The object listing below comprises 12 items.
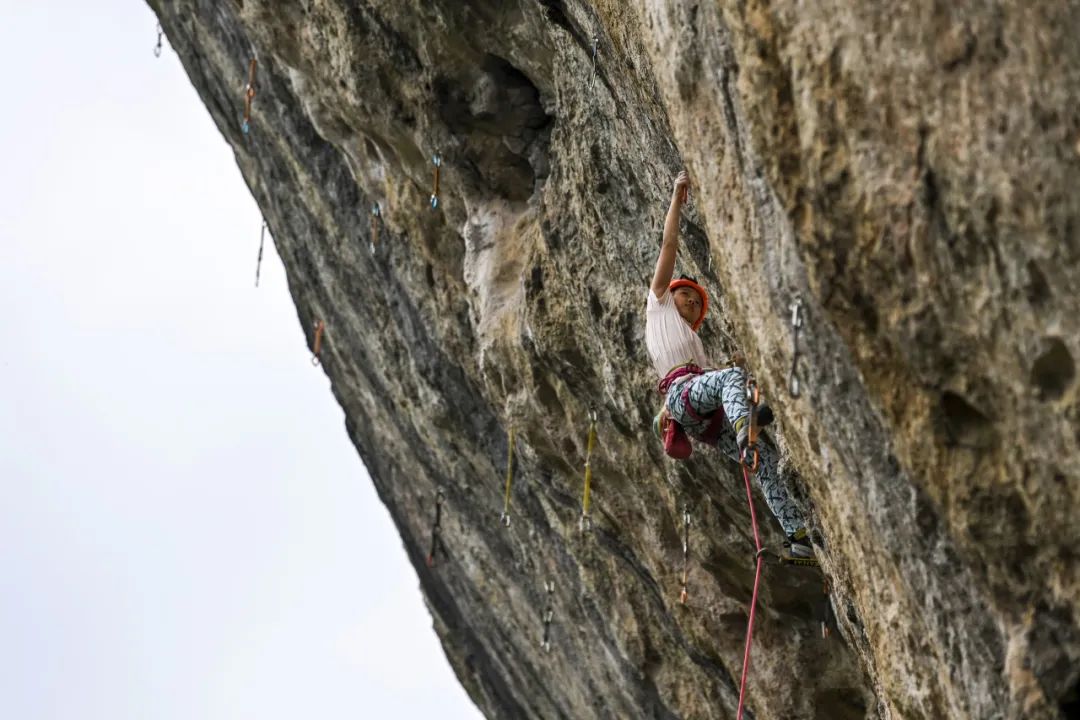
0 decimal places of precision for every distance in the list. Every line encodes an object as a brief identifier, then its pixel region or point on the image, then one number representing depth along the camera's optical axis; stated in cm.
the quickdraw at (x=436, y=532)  2601
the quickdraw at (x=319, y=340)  2762
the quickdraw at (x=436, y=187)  1894
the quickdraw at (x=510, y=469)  2092
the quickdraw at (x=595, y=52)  1401
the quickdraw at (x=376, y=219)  2197
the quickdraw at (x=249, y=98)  2401
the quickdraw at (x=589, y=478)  1783
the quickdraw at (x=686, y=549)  1670
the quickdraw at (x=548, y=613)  2267
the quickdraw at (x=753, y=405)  1155
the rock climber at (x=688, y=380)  1230
